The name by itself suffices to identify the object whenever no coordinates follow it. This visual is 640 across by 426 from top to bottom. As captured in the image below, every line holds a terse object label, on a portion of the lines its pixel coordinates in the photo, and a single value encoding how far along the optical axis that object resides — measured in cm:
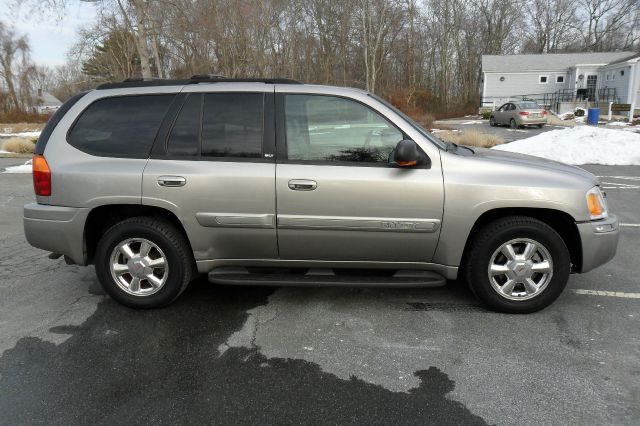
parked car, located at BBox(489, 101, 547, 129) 2509
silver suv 363
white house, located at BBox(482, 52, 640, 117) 3909
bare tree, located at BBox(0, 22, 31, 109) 4828
